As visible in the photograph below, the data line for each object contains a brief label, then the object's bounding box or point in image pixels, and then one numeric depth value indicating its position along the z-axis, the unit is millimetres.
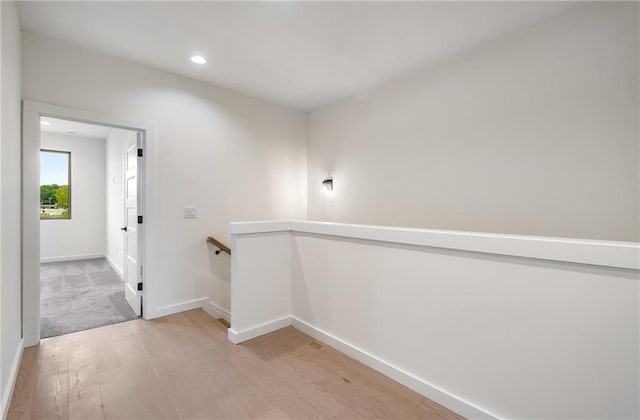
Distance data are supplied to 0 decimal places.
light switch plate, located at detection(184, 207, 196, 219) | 3180
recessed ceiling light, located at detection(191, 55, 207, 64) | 2738
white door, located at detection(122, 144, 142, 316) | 3051
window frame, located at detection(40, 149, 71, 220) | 5855
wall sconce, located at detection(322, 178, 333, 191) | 4035
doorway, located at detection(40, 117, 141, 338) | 4363
